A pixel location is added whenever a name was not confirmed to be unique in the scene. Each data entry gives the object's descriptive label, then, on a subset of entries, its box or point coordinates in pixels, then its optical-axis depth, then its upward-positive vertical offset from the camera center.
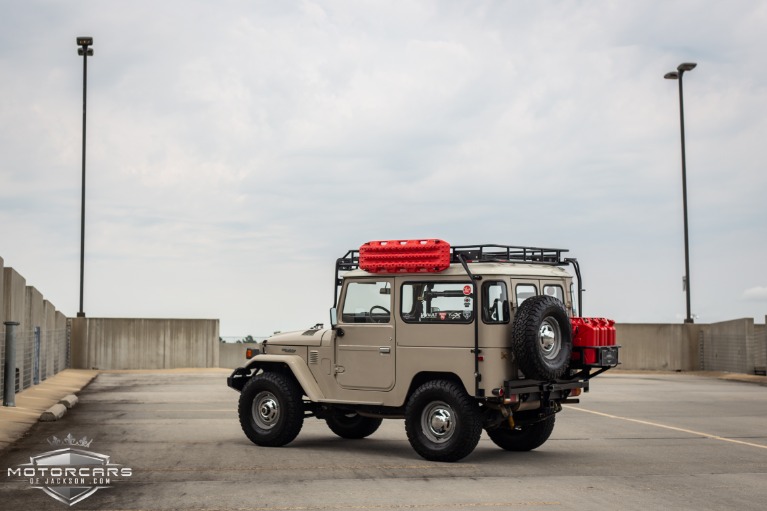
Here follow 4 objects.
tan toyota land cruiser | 12.82 -0.16
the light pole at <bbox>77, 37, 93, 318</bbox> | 40.16 +10.99
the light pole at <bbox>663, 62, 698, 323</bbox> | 41.28 +6.84
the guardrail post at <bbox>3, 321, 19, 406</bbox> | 20.45 -0.43
